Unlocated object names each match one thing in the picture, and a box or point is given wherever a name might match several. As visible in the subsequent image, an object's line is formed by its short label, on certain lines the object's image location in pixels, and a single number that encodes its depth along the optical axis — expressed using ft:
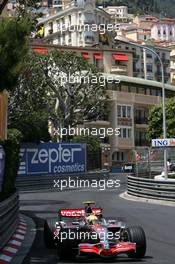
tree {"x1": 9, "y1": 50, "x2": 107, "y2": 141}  169.49
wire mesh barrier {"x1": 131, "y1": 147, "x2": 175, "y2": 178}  100.53
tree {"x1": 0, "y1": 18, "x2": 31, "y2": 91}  43.11
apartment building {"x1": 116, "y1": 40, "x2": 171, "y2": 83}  397.60
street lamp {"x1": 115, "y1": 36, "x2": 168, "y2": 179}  93.54
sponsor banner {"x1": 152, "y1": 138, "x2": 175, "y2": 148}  90.96
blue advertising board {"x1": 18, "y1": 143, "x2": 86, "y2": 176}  140.46
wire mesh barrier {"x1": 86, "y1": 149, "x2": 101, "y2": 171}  181.30
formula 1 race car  33.63
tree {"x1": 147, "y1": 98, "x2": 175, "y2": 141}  240.53
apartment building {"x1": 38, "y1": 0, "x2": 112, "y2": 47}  381.19
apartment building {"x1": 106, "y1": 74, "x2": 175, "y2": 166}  258.98
